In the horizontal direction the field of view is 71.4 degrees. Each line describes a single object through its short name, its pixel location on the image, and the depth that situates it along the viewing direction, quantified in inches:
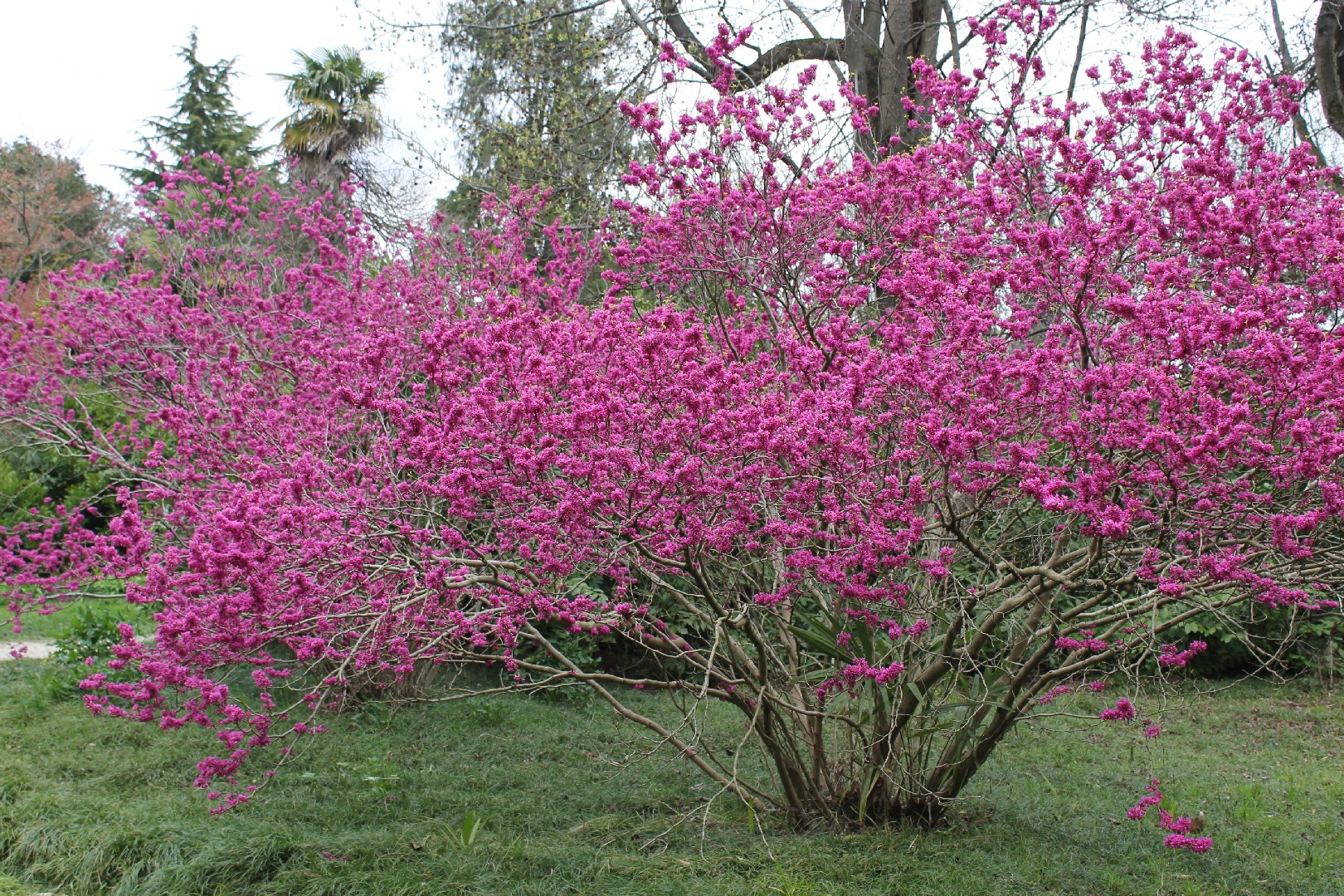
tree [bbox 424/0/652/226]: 361.4
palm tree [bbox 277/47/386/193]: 671.8
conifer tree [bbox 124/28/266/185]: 986.7
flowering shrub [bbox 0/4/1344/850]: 130.4
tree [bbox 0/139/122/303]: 765.3
